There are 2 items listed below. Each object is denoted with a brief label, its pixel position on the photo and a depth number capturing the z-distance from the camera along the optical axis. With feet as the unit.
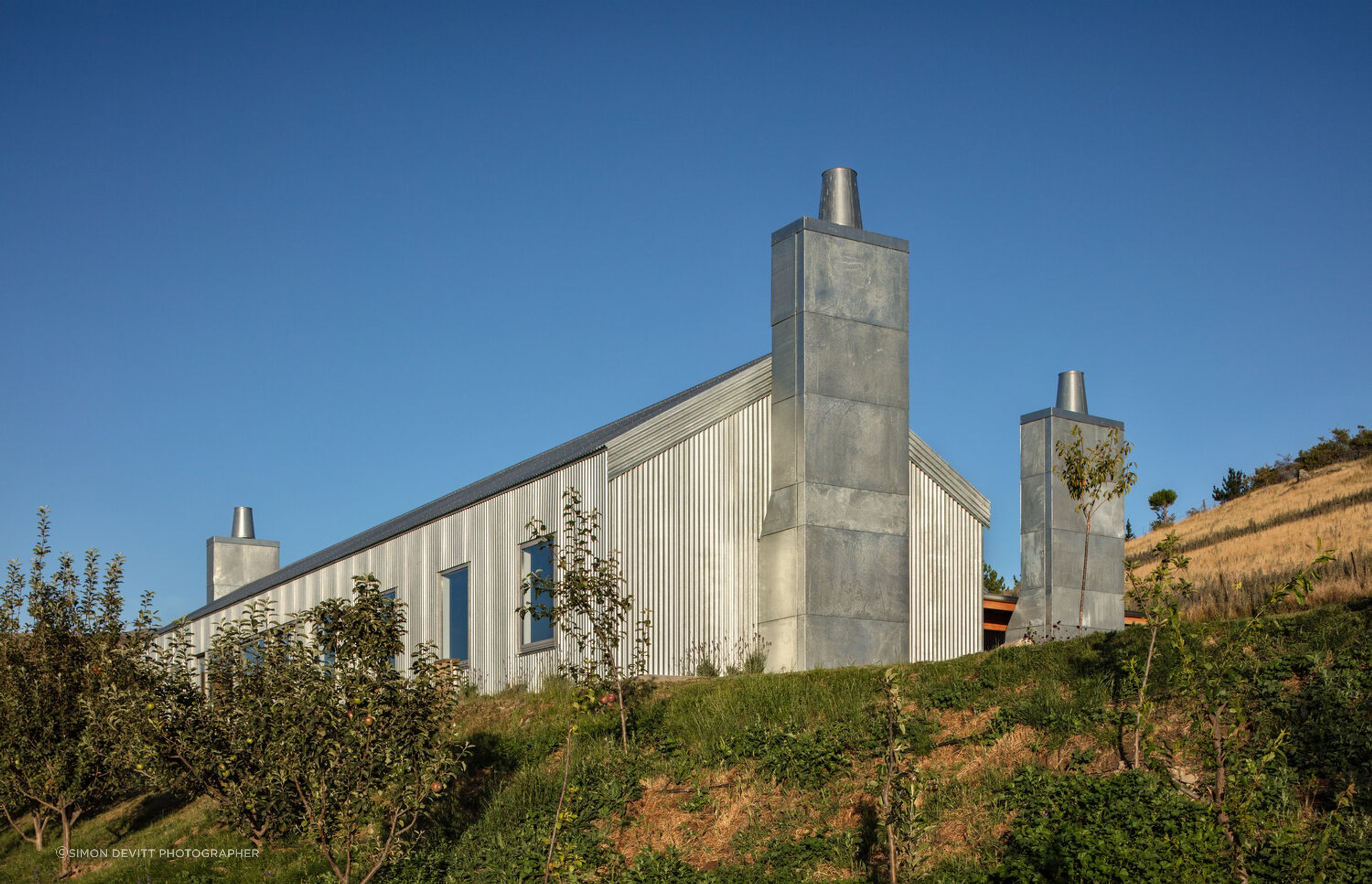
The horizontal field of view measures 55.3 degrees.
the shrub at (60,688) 62.08
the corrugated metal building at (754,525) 65.62
